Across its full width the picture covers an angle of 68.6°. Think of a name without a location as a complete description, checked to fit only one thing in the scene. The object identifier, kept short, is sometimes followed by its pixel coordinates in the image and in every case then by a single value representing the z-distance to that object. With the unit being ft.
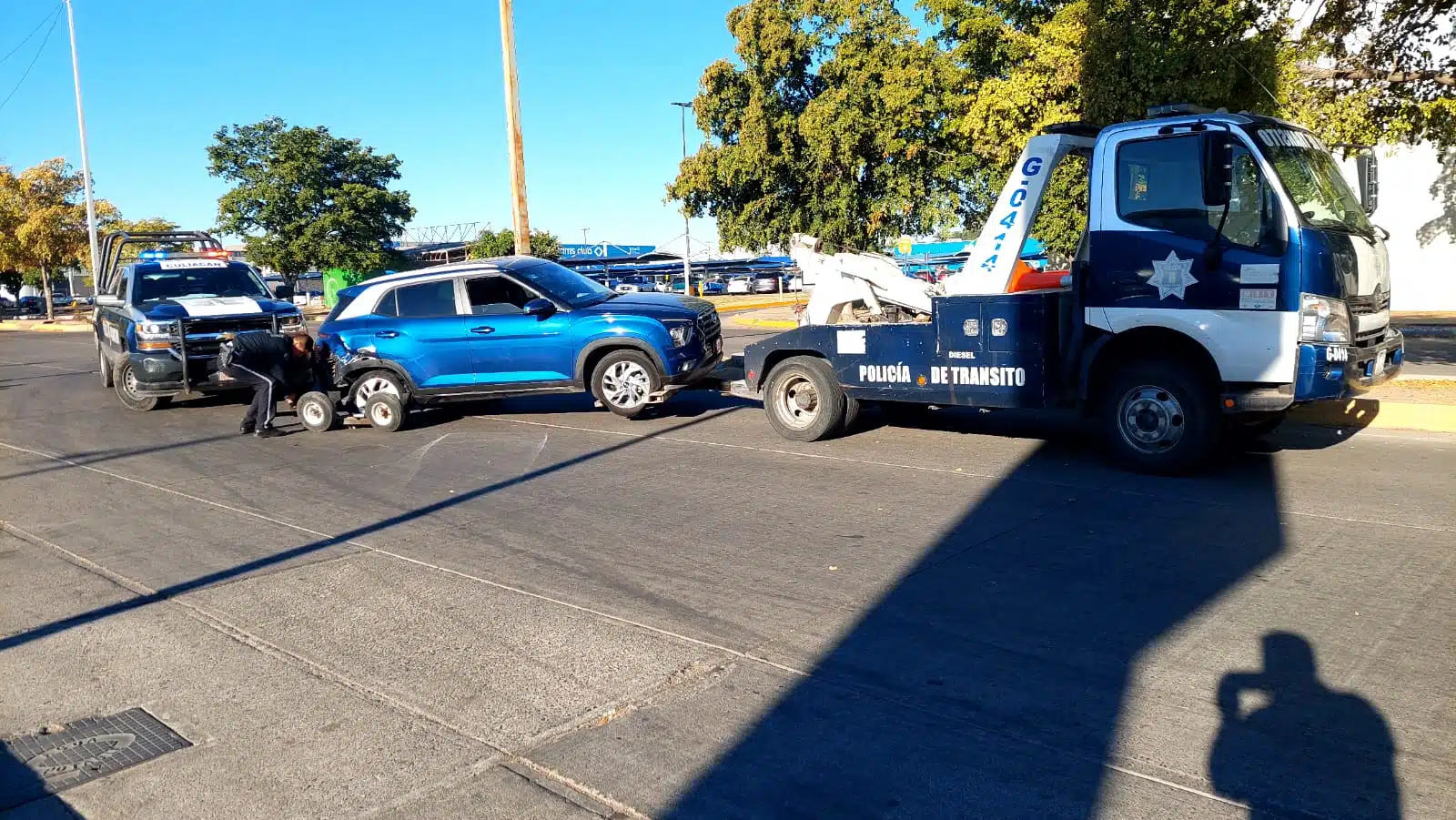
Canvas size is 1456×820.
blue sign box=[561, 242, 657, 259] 238.48
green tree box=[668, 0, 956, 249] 75.10
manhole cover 13.43
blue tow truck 25.07
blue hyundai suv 39.27
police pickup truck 46.73
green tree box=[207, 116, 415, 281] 150.30
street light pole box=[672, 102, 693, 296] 157.17
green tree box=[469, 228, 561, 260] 208.64
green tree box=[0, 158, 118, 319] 156.97
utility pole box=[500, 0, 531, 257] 54.95
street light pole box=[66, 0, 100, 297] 122.42
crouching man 40.52
